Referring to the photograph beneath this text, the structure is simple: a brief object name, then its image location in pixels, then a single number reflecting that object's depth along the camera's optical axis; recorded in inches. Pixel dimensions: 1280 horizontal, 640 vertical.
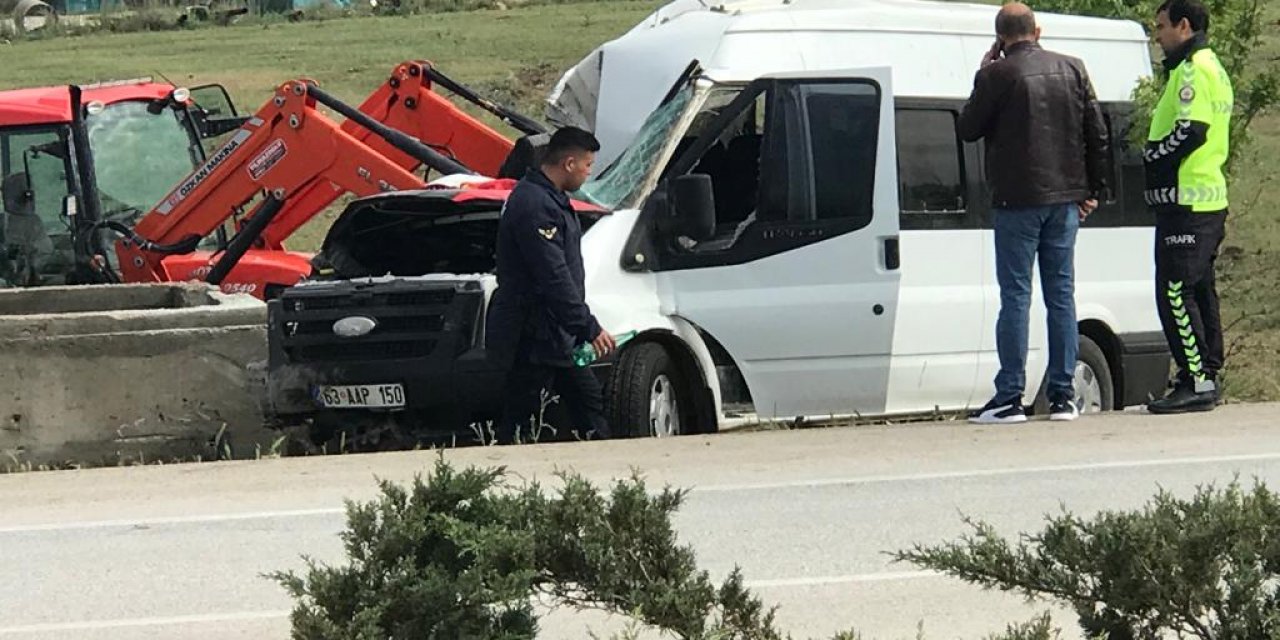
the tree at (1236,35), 666.7
